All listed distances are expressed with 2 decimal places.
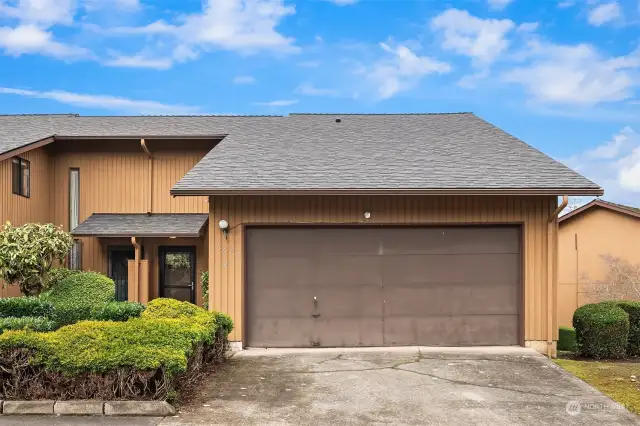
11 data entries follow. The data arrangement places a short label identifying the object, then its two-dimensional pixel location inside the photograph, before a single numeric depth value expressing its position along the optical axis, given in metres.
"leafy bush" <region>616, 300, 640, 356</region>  11.41
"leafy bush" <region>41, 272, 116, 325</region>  12.61
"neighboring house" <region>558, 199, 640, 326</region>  18.80
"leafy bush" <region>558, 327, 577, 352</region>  15.71
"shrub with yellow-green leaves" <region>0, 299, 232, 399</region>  6.98
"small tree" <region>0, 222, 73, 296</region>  12.52
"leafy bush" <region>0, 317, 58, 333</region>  9.68
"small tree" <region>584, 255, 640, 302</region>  17.98
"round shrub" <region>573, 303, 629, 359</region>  11.08
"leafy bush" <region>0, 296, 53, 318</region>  11.38
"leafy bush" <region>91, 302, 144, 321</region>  11.13
